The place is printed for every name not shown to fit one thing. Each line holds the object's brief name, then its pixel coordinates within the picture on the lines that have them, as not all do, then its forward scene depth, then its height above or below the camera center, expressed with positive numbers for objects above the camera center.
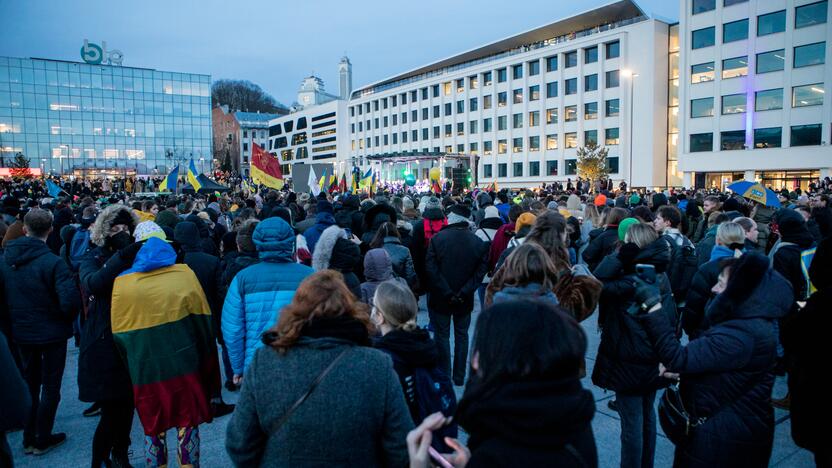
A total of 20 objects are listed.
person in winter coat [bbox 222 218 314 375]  3.88 -0.69
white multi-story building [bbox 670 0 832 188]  39.62 +8.34
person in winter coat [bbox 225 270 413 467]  2.18 -0.83
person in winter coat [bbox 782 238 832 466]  2.96 -1.01
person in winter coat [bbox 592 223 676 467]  3.66 -1.11
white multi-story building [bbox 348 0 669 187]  51.94 +11.25
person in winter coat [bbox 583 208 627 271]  6.50 -0.54
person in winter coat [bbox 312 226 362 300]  5.27 -0.55
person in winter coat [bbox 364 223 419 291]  6.29 -0.62
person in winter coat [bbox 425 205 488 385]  6.05 -0.89
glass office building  65.88 +11.18
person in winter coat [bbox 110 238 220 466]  3.65 -0.94
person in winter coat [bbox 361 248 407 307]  5.43 -0.70
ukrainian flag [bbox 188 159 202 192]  17.53 +0.74
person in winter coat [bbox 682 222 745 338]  4.65 -0.87
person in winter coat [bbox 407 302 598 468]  1.64 -0.62
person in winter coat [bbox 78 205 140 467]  3.85 -1.23
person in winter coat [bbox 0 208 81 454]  4.63 -0.89
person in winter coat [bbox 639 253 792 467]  3.01 -0.98
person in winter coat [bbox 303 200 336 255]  7.47 -0.38
